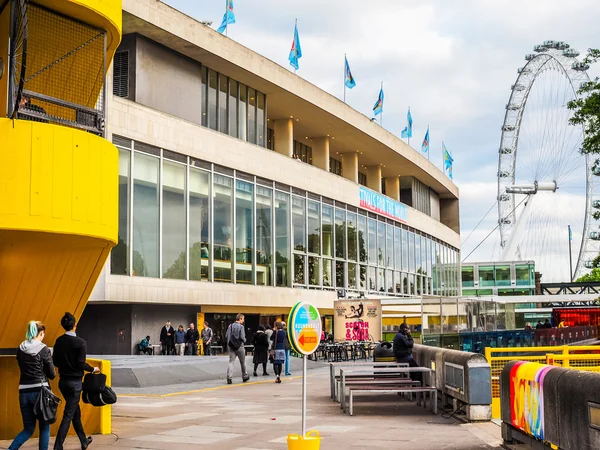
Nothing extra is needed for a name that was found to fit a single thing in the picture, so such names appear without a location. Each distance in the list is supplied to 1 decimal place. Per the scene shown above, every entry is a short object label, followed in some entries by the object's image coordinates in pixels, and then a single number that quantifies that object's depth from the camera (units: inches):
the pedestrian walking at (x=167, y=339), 1318.9
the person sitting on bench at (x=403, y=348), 737.1
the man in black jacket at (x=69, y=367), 411.8
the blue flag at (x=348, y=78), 2031.9
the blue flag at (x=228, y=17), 1601.9
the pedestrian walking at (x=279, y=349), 951.6
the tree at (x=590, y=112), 1112.2
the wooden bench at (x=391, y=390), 594.5
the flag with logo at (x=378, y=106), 2169.0
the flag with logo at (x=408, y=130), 2532.0
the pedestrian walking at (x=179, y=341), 1315.2
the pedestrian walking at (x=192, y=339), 1360.7
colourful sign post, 388.8
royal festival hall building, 1286.9
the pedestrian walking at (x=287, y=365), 1073.9
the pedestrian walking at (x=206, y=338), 1341.0
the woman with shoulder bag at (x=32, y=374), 388.5
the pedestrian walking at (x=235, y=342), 900.0
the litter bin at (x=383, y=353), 903.7
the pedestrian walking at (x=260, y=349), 1018.1
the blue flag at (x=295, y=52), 1798.7
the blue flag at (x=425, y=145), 2684.5
